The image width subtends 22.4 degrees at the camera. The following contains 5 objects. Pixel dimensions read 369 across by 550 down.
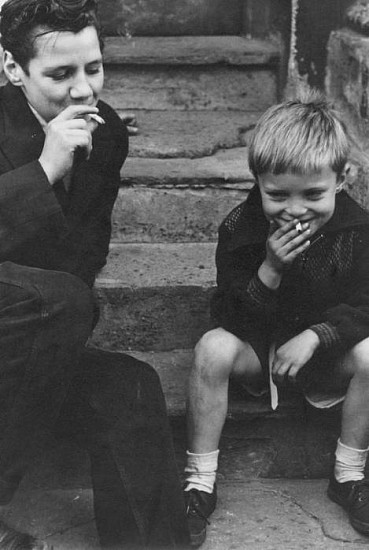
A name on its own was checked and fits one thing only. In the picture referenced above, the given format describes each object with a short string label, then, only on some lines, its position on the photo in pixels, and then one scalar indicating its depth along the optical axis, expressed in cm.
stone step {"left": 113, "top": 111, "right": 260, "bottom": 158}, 355
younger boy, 247
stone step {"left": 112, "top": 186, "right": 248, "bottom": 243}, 331
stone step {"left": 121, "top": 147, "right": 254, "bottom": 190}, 331
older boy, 221
